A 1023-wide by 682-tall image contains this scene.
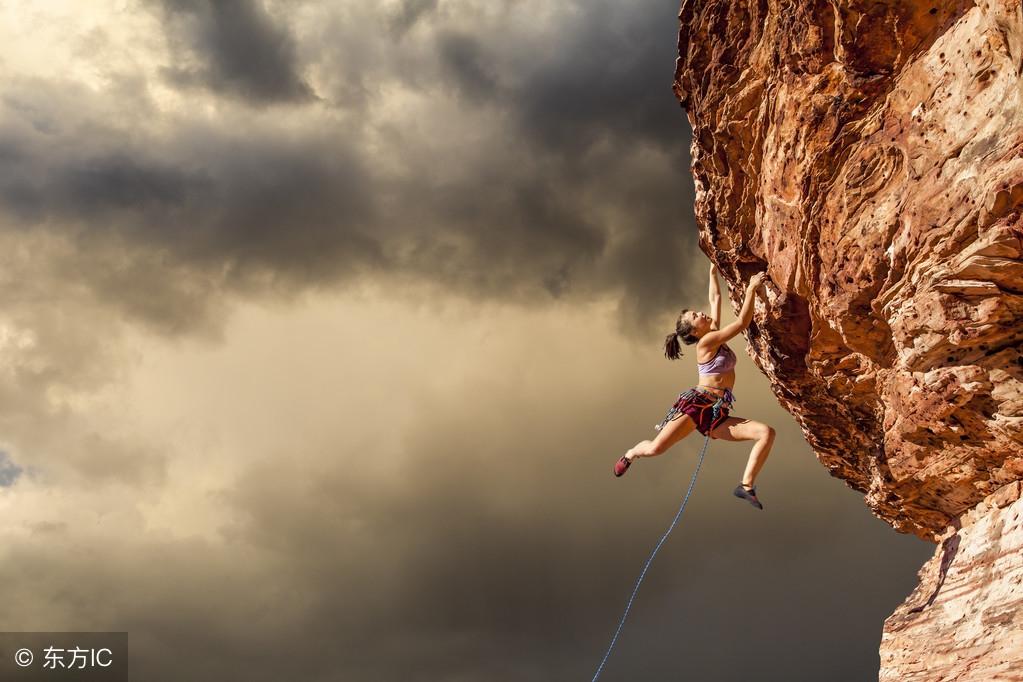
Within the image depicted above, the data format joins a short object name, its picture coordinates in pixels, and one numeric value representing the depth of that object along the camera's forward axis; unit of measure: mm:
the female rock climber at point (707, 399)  12797
